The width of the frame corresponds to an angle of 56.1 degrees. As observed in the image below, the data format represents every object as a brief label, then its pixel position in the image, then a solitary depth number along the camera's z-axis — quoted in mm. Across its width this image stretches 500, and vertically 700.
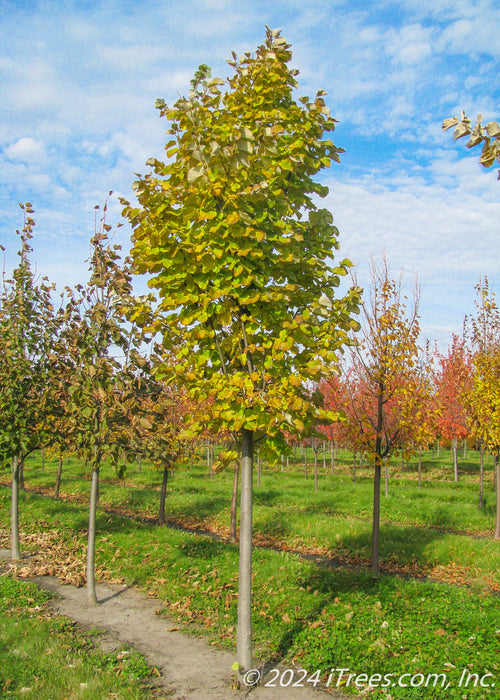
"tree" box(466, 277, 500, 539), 12039
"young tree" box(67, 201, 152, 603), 7316
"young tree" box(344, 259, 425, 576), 8469
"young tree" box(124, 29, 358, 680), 4312
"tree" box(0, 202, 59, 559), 9086
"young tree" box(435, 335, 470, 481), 21952
